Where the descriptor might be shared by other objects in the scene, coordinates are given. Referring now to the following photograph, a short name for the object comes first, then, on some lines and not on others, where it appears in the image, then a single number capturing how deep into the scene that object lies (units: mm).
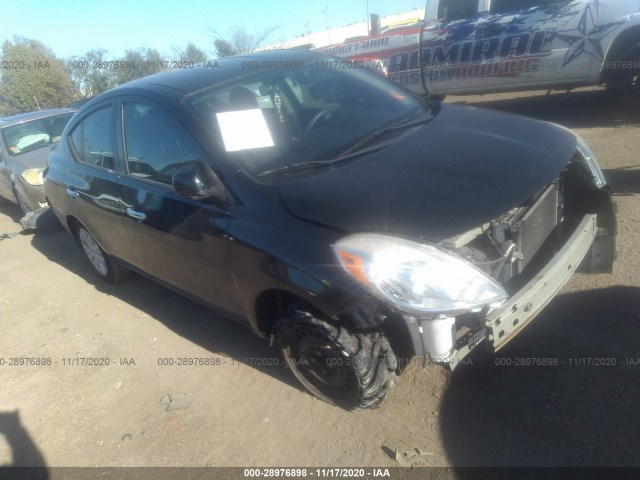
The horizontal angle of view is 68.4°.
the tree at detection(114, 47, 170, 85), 17623
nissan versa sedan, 2016
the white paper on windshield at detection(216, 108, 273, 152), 2605
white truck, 6293
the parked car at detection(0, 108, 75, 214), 6266
